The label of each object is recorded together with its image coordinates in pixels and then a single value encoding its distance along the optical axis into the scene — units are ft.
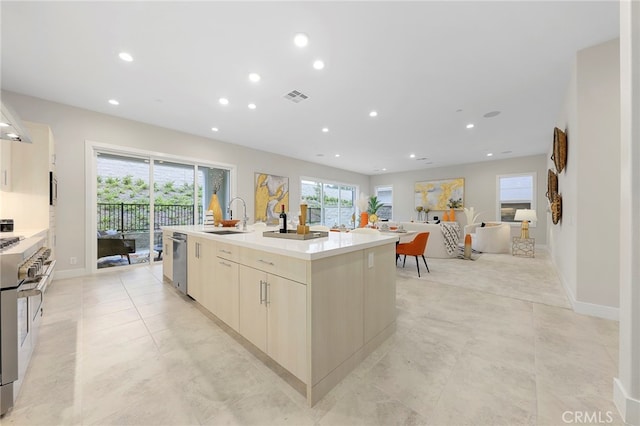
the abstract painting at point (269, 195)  21.66
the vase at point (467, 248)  17.93
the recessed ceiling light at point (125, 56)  8.68
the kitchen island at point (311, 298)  4.53
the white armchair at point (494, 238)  20.68
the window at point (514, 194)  24.27
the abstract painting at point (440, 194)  28.30
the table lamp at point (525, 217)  19.01
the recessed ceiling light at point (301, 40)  7.67
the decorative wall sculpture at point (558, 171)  10.66
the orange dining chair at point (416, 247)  13.28
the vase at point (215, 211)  10.71
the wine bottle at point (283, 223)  6.72
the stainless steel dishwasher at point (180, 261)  9.57
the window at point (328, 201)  28.11
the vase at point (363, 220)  16.69
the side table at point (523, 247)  19.06
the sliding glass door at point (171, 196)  16.06
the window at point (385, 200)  34.73
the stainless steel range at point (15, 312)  4.25
